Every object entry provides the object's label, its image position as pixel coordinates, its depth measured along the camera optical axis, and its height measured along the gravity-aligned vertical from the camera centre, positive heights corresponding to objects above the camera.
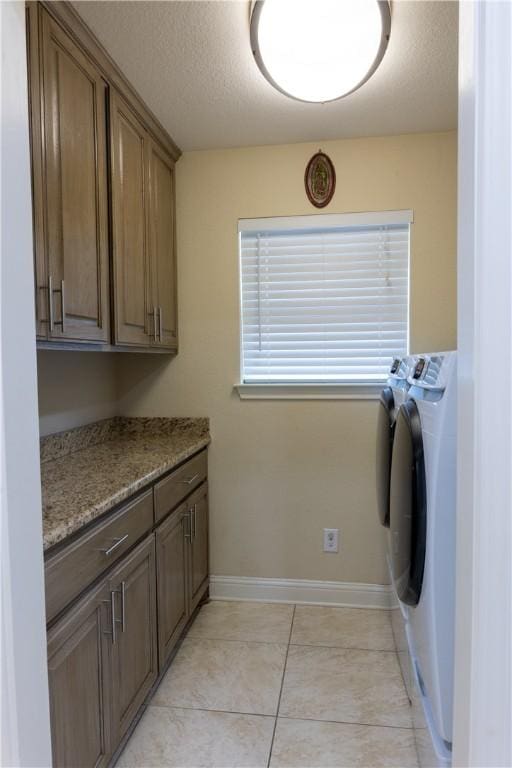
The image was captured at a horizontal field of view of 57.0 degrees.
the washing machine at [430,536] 1.07 -0.44
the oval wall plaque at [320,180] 2.35 +0.88
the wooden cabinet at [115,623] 1.13 -0.81
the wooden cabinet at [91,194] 1.33 +0.58
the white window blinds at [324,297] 2.38 +0.31
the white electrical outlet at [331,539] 2.46 -0.95
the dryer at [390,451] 1.58 -0.37
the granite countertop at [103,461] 1.23 -0.40
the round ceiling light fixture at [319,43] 1.43 +1.02
